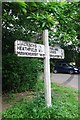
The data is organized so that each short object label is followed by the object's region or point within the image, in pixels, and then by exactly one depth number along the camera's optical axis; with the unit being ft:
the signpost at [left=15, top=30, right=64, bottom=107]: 8.14
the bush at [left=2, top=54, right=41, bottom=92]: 12.82
